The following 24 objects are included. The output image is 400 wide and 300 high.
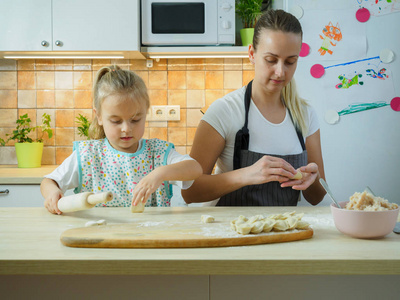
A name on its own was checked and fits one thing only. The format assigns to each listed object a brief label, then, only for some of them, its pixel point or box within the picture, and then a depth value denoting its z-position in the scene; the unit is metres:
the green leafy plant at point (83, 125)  2.67
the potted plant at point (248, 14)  2.59
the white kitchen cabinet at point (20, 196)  2.22
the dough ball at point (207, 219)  0.97
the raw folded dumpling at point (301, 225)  0.85
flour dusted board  0.78
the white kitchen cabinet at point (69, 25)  2.46
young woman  1.36
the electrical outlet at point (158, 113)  2.80
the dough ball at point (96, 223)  0.94
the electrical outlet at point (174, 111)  2.80
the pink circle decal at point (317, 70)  2.22
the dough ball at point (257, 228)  0.82
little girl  1.36
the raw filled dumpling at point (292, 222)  0.85
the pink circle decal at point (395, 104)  2.22
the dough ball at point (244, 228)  0.81
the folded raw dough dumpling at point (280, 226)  0.84
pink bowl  0.82
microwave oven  2.50
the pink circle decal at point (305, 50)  2.23
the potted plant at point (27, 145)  2.62
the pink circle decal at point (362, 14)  2.21
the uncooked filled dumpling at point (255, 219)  0.88
